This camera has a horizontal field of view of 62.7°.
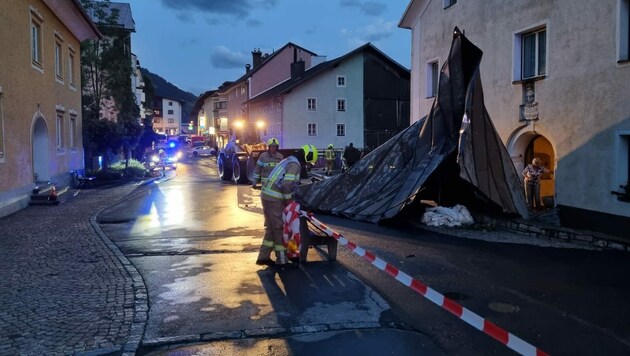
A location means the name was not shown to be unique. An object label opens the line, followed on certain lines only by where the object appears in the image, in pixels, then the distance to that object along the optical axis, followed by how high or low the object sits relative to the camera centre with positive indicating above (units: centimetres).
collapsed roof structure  1148 -33
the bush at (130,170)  2482 -94
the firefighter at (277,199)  752 -71
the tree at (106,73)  2595 +408
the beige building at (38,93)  1302 +179
